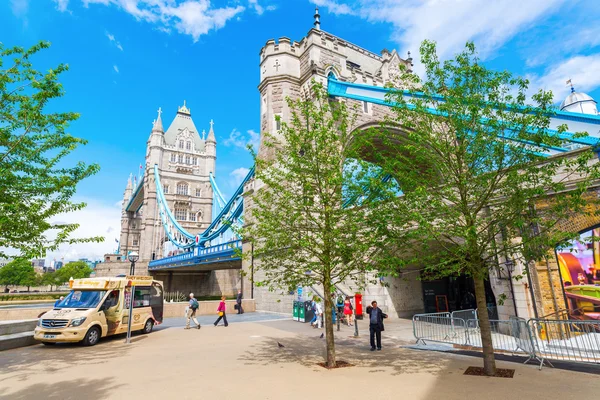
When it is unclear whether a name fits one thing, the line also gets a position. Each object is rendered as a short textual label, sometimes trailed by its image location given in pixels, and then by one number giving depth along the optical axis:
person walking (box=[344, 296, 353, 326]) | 14.46
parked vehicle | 9.77
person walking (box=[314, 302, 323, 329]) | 13.48
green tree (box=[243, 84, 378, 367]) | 7.59
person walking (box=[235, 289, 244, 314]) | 18.89
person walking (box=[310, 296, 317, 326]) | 14.27
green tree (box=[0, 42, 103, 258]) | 7.11
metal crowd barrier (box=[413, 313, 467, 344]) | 10.16
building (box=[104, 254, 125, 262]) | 57.80
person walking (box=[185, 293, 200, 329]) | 13.80
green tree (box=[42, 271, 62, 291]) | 75.42
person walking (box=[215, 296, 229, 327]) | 14.11
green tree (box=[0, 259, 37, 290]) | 67.56
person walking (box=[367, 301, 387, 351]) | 9.15
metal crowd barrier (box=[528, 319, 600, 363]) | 7.38
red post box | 15.50
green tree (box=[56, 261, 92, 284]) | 73.62
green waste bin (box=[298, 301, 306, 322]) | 15.68
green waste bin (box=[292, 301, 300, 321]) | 16.03
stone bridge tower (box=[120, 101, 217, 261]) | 67.38
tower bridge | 17.17
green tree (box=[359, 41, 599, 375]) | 6.32
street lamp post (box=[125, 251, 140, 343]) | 10.76
